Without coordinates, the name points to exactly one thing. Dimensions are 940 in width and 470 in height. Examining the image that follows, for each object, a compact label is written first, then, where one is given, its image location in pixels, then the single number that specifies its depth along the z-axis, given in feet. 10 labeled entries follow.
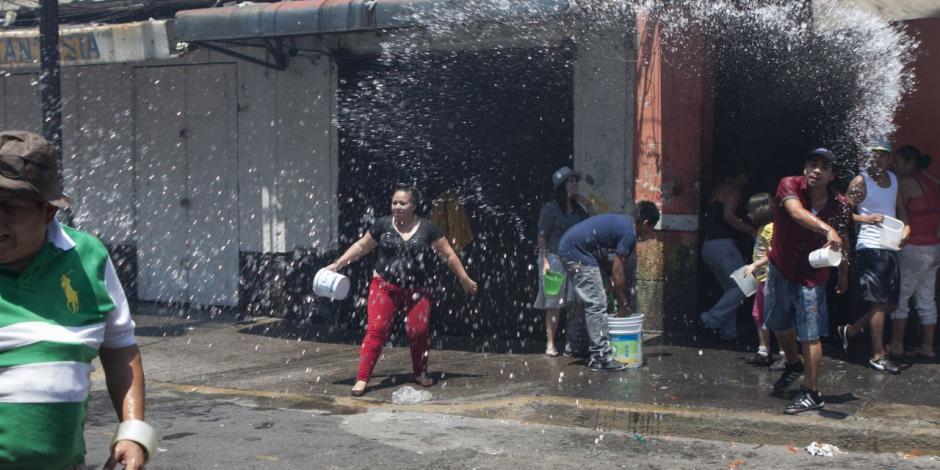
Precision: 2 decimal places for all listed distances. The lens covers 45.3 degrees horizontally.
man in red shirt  23.94
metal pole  35.70
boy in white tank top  28.04
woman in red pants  28.09
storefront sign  38.63
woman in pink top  29.32
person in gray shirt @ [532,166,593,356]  32.14
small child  29.46
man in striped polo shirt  9.19
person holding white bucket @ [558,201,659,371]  29.50
